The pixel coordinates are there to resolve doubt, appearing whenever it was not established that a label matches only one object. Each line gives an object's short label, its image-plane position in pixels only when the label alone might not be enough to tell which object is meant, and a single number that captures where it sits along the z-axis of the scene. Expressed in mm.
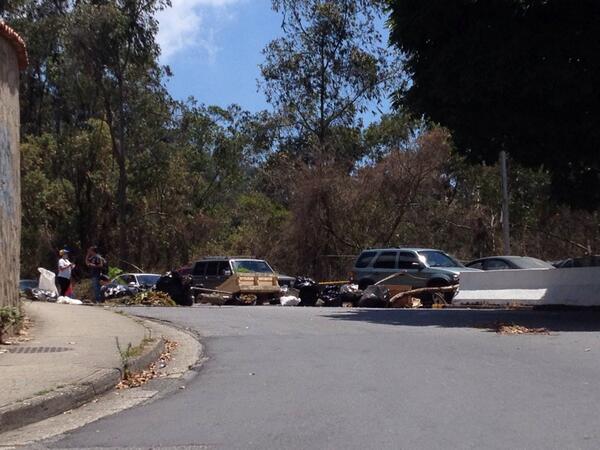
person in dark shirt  24688
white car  34094
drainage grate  11539
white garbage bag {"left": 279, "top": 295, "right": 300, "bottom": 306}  26625
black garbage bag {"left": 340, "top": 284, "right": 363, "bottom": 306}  24438
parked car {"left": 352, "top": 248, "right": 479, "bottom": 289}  24656
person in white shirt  23422
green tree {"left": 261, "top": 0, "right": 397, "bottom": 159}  44531
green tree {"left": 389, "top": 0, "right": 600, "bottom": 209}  16500
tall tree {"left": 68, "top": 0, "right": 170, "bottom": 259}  41844
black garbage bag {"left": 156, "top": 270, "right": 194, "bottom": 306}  25906
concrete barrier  18684
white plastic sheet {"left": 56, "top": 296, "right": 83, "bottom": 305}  23030
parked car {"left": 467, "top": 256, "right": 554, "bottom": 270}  25797
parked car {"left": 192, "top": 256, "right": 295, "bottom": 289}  28219
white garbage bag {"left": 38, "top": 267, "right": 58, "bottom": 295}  23734
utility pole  33538
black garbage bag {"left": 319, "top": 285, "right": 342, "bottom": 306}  24953
